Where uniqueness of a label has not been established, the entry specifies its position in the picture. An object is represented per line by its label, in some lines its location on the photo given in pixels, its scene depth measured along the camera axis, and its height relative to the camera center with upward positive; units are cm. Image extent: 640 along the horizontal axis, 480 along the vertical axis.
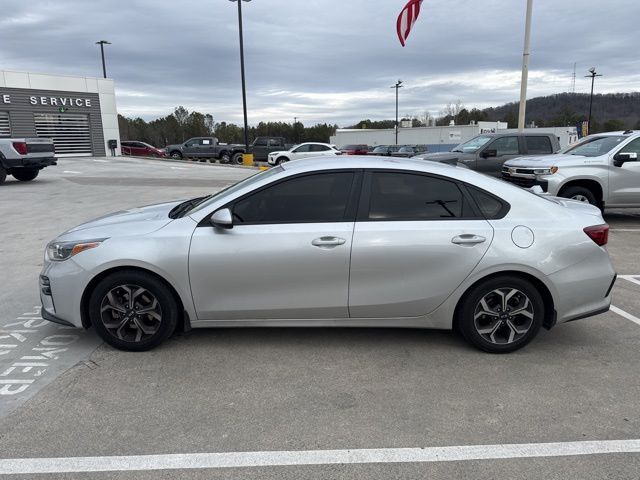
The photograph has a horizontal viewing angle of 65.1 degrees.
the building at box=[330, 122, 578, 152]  6003 +21
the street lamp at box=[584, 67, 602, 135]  5547 +638
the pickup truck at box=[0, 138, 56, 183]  1545 -35
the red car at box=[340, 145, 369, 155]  3668 -77
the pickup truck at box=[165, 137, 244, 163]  3450 -67
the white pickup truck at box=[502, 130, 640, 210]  924 -74
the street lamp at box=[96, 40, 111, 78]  3919 +721
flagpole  1698 +235
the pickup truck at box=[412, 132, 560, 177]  1249 -37
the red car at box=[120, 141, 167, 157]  3822 -68
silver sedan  388 -95
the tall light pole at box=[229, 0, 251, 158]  2624 +367
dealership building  3155 +211
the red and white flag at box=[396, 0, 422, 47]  1459 +346
